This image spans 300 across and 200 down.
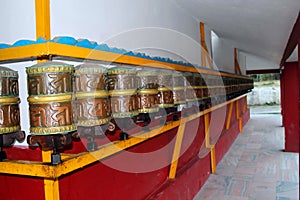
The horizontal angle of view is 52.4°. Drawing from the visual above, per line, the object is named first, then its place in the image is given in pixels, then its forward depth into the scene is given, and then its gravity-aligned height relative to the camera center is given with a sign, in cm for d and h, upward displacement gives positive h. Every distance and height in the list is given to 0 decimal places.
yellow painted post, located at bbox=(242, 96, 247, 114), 765 -45
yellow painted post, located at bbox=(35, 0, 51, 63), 103 +26
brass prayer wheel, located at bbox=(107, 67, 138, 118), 118 +1
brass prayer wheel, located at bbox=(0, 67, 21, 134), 98 -1
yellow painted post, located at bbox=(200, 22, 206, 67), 370 +56
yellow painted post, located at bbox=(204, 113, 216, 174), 343 -63
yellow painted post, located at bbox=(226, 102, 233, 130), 490 -49
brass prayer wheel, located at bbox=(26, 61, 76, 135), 88 -1
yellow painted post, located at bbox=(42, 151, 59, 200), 104 -33
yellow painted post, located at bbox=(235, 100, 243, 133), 626 -61
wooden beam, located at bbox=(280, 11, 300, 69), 221 +41
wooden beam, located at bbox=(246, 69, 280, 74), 845 +47
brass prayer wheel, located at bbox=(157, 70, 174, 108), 158 +0
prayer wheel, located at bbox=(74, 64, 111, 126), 101 -1
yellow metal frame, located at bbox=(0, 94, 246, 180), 89 -22
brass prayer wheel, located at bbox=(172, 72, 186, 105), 176 +1
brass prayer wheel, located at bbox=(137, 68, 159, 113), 138 +0
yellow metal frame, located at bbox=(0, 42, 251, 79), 90 +14
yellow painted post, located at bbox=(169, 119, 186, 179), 225 -46
